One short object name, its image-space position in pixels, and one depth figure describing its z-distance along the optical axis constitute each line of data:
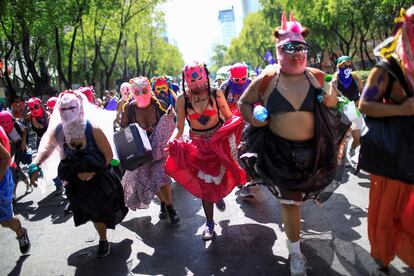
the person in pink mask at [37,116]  7.54
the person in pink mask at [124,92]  8.03
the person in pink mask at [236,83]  6.45
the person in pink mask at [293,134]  3.47
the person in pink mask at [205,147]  4.48
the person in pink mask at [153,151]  5.37
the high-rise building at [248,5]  166.50
